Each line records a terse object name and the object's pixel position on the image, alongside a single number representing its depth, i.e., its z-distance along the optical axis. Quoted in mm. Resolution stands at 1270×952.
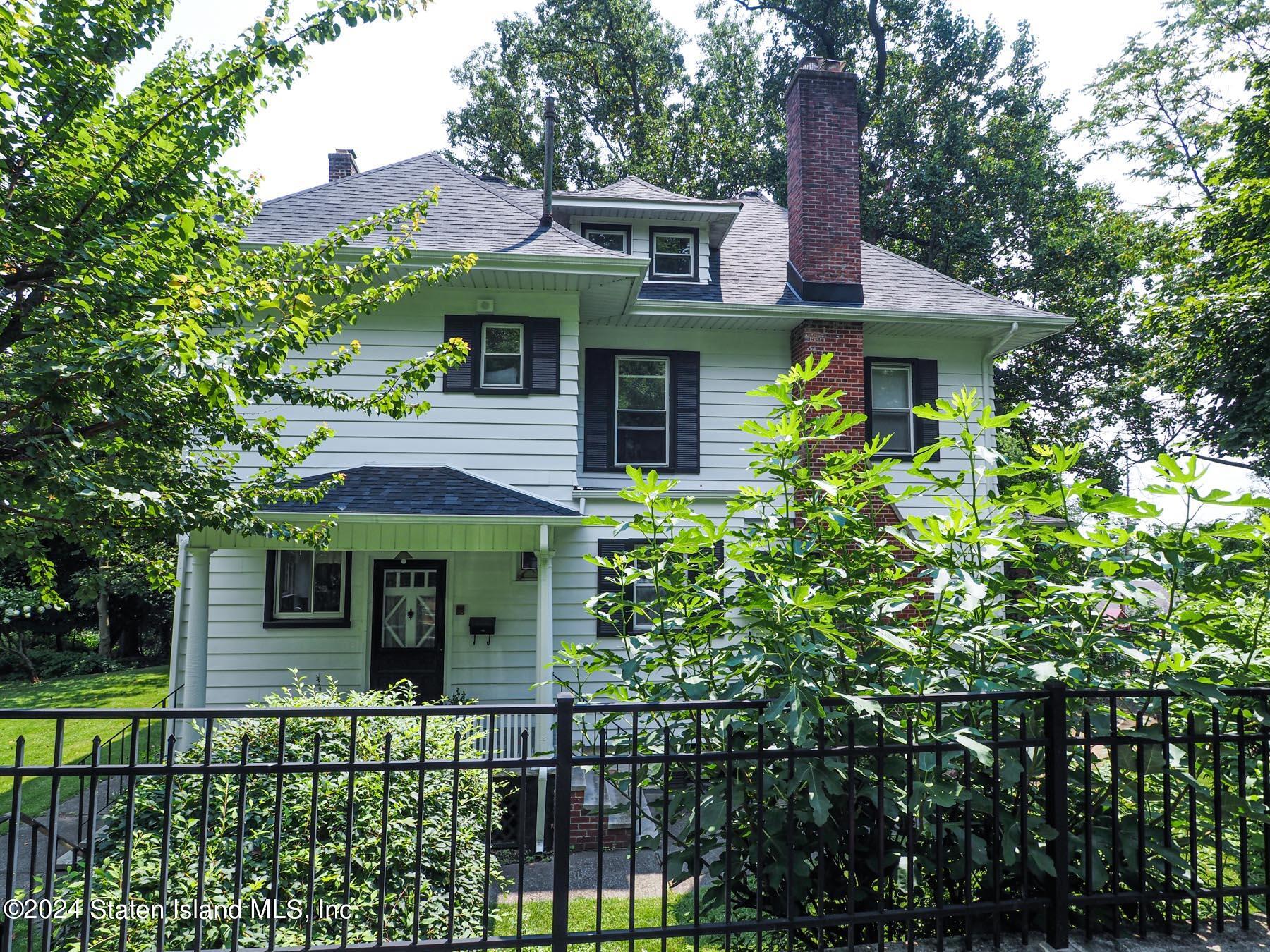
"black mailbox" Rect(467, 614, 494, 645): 9648
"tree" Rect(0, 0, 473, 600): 4062
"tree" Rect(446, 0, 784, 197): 24359
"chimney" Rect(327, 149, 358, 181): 13750
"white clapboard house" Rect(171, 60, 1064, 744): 9000
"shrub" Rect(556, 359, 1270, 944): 2955
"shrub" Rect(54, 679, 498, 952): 4000
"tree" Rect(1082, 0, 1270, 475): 11422
